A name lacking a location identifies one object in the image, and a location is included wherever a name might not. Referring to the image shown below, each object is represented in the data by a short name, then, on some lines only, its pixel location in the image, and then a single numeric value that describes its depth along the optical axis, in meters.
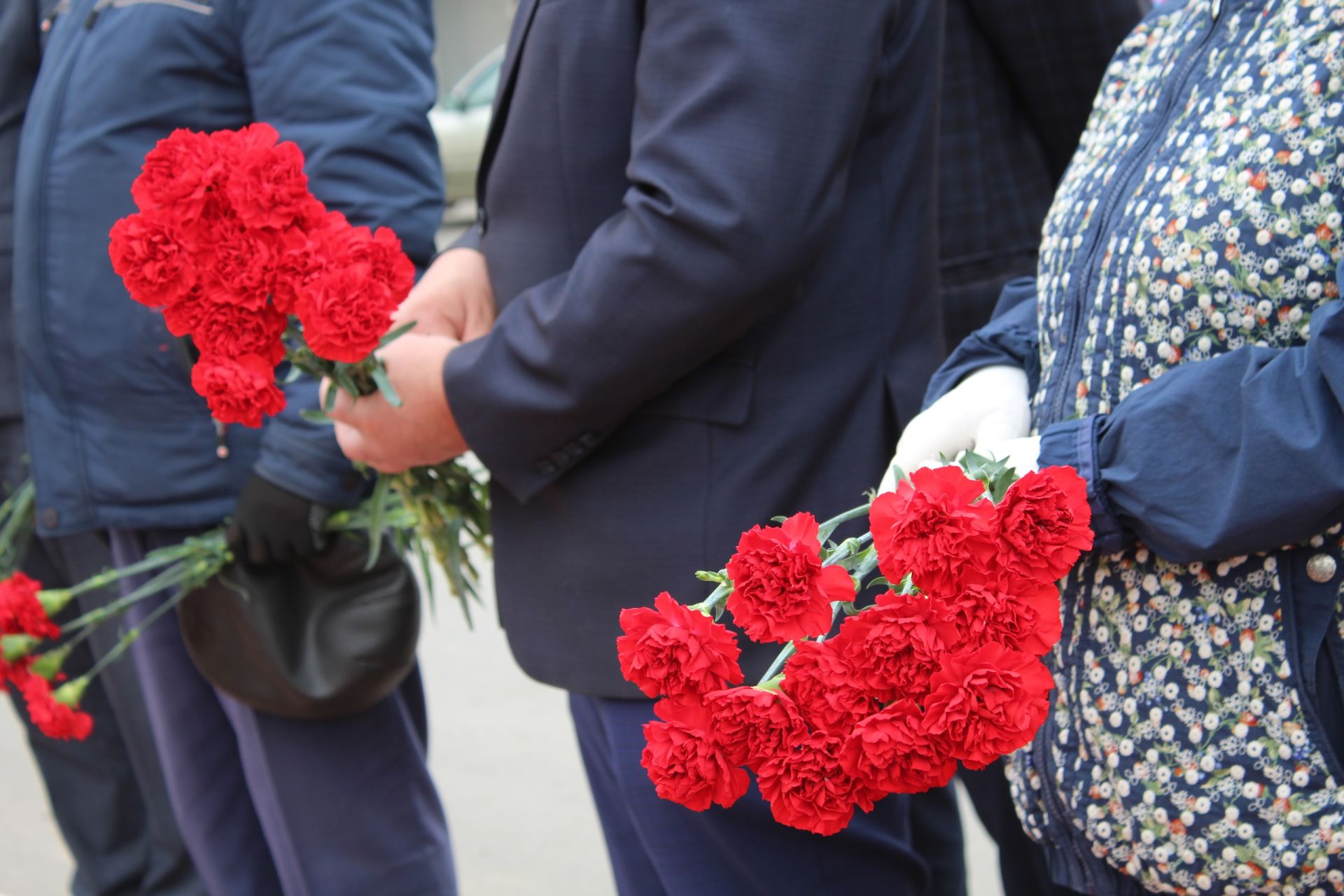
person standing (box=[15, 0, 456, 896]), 2.84
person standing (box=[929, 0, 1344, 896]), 2.14
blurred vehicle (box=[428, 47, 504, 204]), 14.30
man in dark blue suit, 2.39
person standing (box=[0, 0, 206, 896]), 3.10
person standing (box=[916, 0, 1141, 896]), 2.89
